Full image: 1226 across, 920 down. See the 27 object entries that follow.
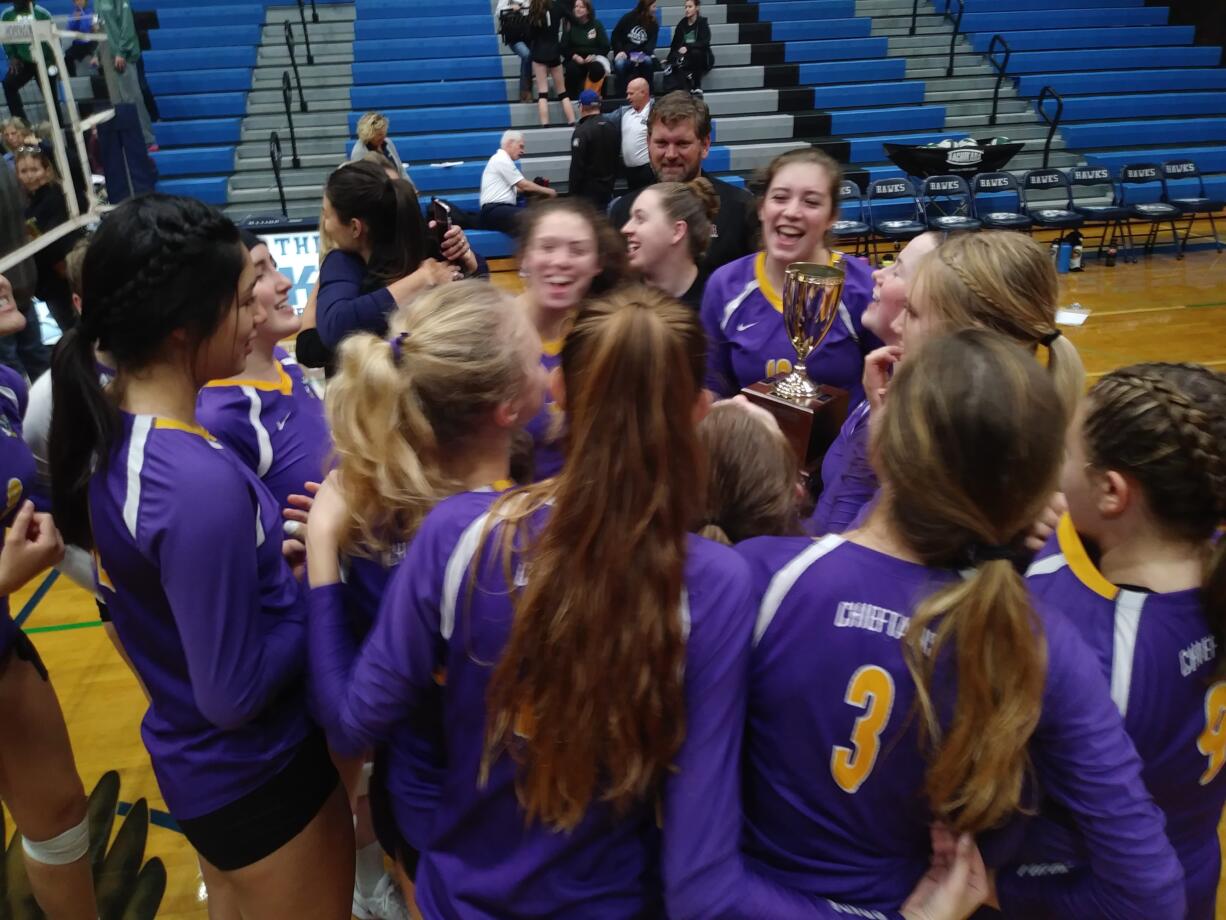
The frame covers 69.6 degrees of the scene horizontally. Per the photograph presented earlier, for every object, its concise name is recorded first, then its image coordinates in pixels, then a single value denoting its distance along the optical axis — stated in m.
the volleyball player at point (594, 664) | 0.97
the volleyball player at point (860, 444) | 1.67
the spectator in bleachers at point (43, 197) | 4.74
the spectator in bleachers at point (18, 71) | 8.38
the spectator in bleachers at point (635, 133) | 7.53
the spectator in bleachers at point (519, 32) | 10.18
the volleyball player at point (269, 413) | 1.77
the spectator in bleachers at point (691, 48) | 10.19
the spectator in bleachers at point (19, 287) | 3.54
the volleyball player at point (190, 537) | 1.19
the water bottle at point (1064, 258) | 8.17
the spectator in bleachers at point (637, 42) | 10.05
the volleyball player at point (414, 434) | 1.20
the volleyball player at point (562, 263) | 2.18
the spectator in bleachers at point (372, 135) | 6.84
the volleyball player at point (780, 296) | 2.35
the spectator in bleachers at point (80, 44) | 9.81
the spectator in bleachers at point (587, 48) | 10.08
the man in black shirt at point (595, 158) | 7.06
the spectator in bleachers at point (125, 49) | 9.01
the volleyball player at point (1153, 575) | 1.20
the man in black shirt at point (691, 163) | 3.27
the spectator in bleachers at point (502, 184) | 7.78
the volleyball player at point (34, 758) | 1.59
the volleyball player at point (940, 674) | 1.00
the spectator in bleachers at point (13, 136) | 5.30
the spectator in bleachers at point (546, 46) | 9.96
